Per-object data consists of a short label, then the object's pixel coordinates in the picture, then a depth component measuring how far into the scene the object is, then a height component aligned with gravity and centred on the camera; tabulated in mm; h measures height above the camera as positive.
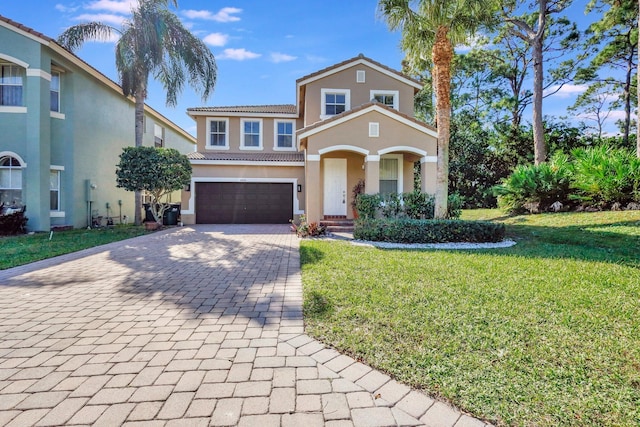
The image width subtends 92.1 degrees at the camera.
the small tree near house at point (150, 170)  13430 +1598
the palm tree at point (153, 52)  13969 +7265
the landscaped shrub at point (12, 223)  11414 -656
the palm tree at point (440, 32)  10156 +6153
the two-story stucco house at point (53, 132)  12117 +3255
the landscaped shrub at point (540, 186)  13352 +980
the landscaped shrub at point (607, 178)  11312 +1130
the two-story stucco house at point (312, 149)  12242 +2622
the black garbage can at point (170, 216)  16531 -550
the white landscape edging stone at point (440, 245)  8898 -1134
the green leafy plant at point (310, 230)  11344 -851
